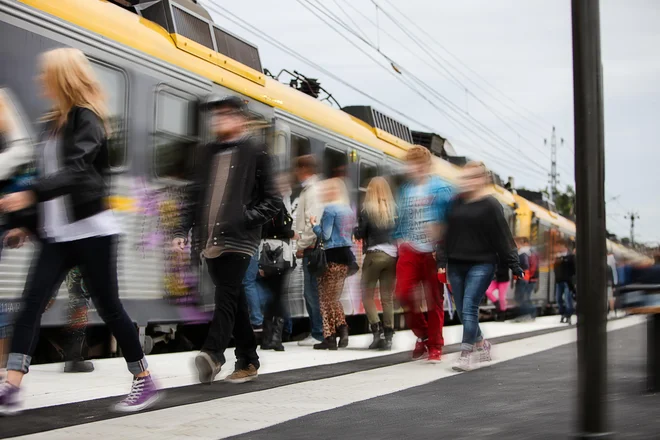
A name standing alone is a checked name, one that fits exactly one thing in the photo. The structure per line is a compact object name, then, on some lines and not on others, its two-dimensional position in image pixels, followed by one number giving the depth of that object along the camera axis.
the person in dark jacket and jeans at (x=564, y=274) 20.06
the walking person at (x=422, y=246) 8.98
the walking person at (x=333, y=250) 10.10
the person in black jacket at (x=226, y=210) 6.62
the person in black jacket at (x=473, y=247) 8.42
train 7.41
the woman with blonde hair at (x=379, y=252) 10.27
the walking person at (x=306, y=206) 10.18
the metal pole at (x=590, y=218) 3.21
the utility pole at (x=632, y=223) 109.34
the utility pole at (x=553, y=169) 67.26
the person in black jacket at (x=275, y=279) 9.71
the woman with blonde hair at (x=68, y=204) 5.16
